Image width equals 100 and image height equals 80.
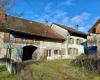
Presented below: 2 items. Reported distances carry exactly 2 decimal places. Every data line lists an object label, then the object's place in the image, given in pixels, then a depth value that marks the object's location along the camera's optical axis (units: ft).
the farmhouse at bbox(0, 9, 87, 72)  34.84
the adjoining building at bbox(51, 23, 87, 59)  49.85
